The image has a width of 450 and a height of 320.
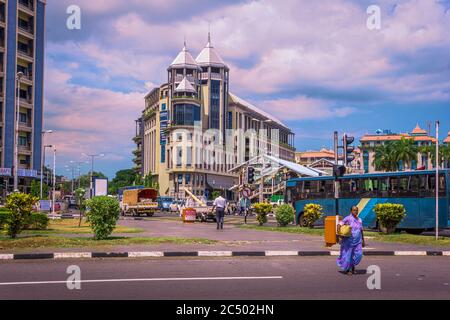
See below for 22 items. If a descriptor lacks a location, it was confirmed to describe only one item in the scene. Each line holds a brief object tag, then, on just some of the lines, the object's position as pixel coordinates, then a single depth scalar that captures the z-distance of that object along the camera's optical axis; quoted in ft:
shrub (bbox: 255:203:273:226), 101.71
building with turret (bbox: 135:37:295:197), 347.36
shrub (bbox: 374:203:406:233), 75.41
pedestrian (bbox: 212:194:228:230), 91.47
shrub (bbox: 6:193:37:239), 59.52
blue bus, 82.43
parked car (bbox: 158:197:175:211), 242.88
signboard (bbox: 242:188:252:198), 118.32
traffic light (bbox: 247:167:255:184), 115.69
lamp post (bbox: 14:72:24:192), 156.74
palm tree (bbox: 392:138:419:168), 286.05
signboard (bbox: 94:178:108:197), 120.16
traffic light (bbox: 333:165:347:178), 69.10
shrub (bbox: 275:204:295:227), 94.38
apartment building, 213.46
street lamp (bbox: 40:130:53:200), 234.23
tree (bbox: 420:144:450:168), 300.81
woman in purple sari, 38.68
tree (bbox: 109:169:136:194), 533.55
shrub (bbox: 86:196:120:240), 59.06
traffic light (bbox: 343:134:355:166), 67.15
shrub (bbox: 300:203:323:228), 90.94
